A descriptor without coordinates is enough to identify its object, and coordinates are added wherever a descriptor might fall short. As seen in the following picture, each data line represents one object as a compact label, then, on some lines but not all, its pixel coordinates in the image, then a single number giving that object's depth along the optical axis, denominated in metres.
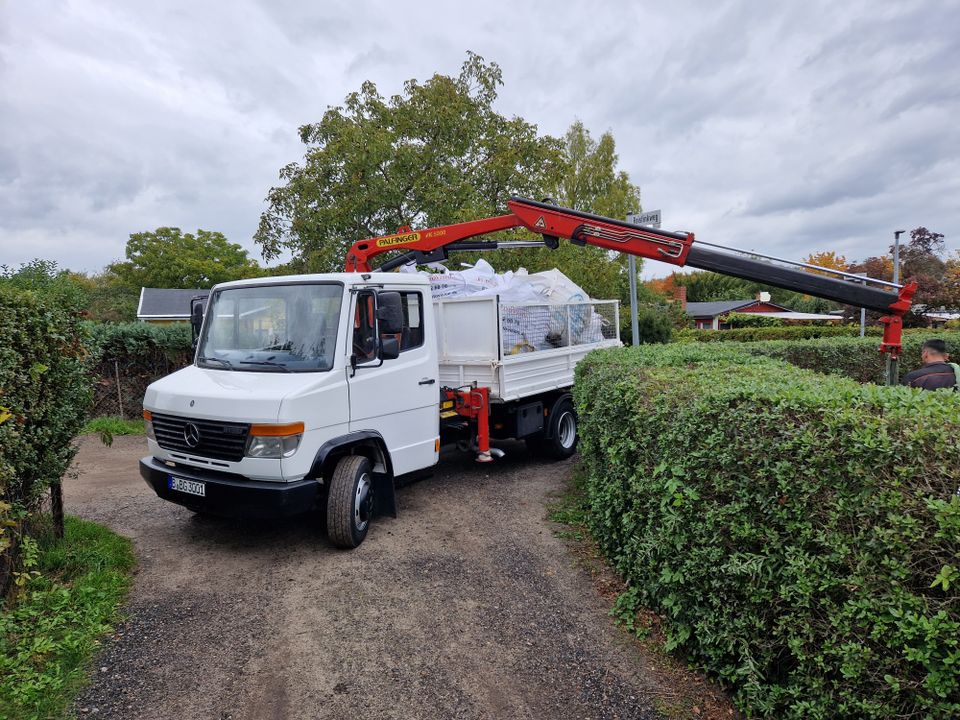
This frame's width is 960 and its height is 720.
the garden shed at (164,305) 34.94
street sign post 7.24
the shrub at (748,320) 41.77
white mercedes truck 4.46
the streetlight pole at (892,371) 5.64
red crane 5.33
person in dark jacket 5.41
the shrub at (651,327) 19.88
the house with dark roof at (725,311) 44.34
